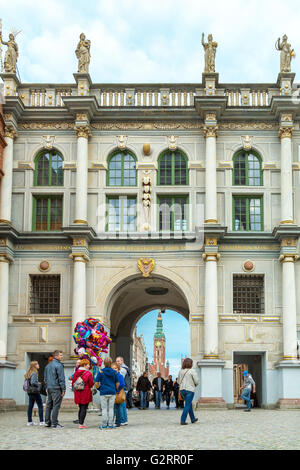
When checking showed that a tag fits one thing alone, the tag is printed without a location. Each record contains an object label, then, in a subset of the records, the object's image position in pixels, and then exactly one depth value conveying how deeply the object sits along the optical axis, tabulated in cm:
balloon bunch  2598
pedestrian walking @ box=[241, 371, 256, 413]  2834
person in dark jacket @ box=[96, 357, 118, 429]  1923
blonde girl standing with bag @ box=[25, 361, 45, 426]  2084
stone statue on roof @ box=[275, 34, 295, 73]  3416
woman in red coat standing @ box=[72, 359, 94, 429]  1917
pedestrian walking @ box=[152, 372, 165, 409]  3500
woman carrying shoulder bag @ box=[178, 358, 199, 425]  2003
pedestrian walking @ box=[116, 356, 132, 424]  2536
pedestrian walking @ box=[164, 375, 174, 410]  3631
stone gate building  3219
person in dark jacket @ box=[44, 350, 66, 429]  1970
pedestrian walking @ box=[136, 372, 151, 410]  3366
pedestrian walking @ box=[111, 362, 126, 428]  1991
